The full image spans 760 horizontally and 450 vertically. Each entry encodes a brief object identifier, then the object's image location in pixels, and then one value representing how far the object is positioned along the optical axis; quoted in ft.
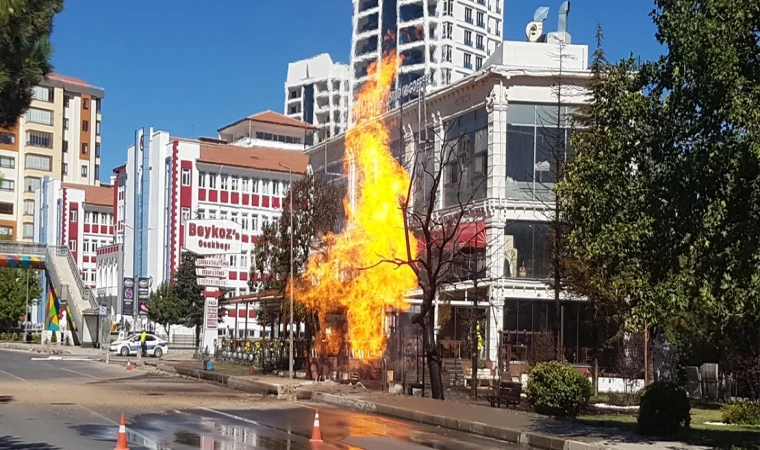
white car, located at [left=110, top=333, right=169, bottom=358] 194.80
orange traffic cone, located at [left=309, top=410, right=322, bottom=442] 55.93
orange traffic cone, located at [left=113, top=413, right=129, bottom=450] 43.52
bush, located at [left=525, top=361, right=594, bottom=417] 73.20
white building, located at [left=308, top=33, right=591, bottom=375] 141.59
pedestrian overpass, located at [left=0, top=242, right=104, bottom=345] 242.37
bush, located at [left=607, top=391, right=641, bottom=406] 93.59
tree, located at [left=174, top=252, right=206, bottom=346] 262.26
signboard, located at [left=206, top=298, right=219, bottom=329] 161.07
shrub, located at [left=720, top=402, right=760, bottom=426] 73.26
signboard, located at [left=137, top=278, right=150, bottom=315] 190.19
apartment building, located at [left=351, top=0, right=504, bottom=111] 378.12
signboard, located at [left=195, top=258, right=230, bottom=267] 156.35
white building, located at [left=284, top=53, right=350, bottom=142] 431.43
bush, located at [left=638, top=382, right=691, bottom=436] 59.98
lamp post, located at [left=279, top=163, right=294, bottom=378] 113.91
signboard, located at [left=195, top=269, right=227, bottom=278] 154.10
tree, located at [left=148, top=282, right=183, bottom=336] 264.11
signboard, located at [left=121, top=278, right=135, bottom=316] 192.75
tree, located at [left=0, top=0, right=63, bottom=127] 32.01
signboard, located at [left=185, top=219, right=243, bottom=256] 165.89
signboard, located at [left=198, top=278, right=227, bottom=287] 154.20
